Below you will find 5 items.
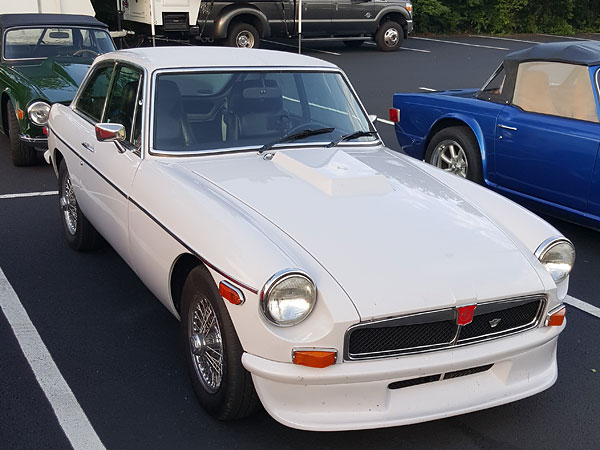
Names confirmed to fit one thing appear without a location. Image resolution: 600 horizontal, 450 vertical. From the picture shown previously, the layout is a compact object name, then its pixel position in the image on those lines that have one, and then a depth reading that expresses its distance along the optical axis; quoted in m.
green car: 7.57
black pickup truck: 16.48
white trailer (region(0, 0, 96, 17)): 11.86
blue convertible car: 5.67
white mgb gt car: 3.00
